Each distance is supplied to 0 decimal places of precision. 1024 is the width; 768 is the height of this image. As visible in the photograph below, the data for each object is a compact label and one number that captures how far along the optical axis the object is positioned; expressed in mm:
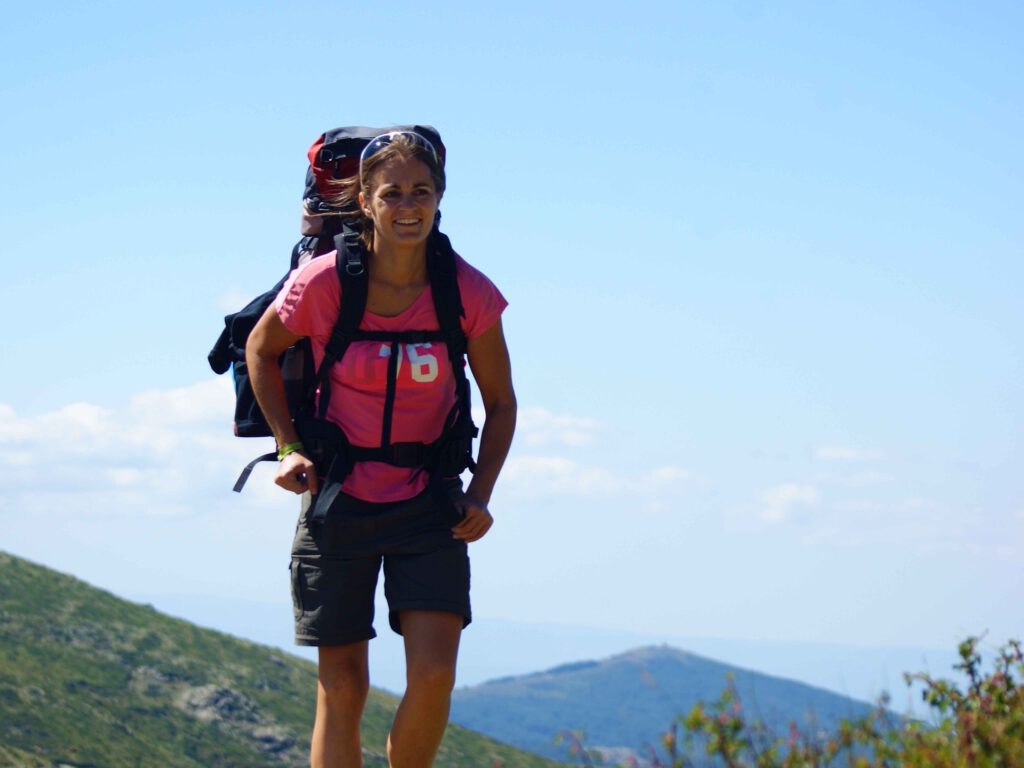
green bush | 4223
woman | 5664
